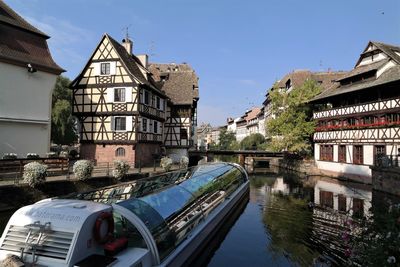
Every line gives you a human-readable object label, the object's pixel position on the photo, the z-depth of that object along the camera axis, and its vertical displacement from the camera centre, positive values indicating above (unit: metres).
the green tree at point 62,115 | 43.56 +4.15
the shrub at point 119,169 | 20.67 -1.37
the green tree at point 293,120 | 37.44 +3.51
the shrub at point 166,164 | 26.49 -1.26
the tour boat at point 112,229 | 5.52 -1.58
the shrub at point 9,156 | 19.62 -0.59
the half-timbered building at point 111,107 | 29.16 +3.68
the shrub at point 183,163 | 30.76 -1.37
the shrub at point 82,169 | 18.11 -1.20
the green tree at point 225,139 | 101.44 +3.13
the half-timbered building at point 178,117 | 39.47 +3.75
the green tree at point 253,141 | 66.69 +1.67
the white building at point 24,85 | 21.56 +4.22
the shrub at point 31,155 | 20.58 -0.54
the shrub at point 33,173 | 15.37 -1.24
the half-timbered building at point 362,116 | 25.02 +2.99
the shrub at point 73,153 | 32.84 -0.61
